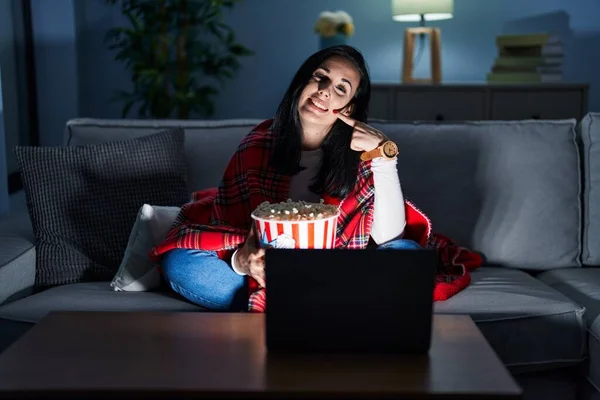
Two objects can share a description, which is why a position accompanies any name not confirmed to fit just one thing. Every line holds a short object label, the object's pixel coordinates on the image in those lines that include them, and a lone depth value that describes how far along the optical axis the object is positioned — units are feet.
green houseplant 13.32
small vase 13.25
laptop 3.98
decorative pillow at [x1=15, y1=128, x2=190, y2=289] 6.98
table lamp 12.92
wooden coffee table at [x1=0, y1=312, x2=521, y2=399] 3.71
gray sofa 6.76
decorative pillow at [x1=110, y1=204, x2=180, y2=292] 6.63
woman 5.97
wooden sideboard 13.20
